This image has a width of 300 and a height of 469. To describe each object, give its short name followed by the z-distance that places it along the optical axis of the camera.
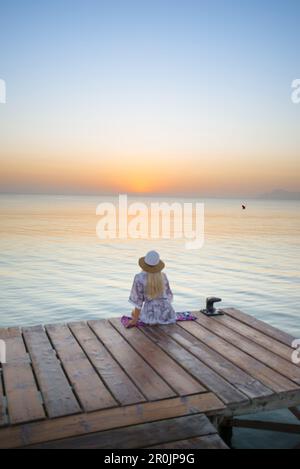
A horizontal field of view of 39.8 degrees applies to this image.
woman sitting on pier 8.21
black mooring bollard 9.39
